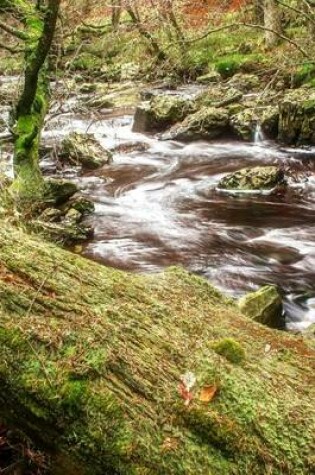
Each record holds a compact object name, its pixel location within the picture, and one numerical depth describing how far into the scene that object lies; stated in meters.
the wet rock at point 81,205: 8.61
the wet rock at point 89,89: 18.81
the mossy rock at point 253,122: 12.91
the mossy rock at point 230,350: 2.30
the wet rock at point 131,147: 13.49
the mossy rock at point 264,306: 4.55
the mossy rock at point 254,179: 9.70
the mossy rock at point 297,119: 12.08
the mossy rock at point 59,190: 8.39
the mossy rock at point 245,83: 16.62
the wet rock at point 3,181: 5.48
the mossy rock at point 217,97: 14.65
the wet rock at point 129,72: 21.09
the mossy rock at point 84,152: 11.60
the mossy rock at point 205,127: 13.71
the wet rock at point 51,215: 7.75
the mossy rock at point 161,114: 14.88
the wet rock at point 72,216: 8.18
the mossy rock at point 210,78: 18.48
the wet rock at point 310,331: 4.66
